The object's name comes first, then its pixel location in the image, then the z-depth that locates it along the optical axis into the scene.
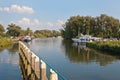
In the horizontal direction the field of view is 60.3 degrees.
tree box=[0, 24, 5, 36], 47.64
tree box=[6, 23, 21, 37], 55.62
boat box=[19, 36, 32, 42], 46.05
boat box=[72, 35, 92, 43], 36.71
